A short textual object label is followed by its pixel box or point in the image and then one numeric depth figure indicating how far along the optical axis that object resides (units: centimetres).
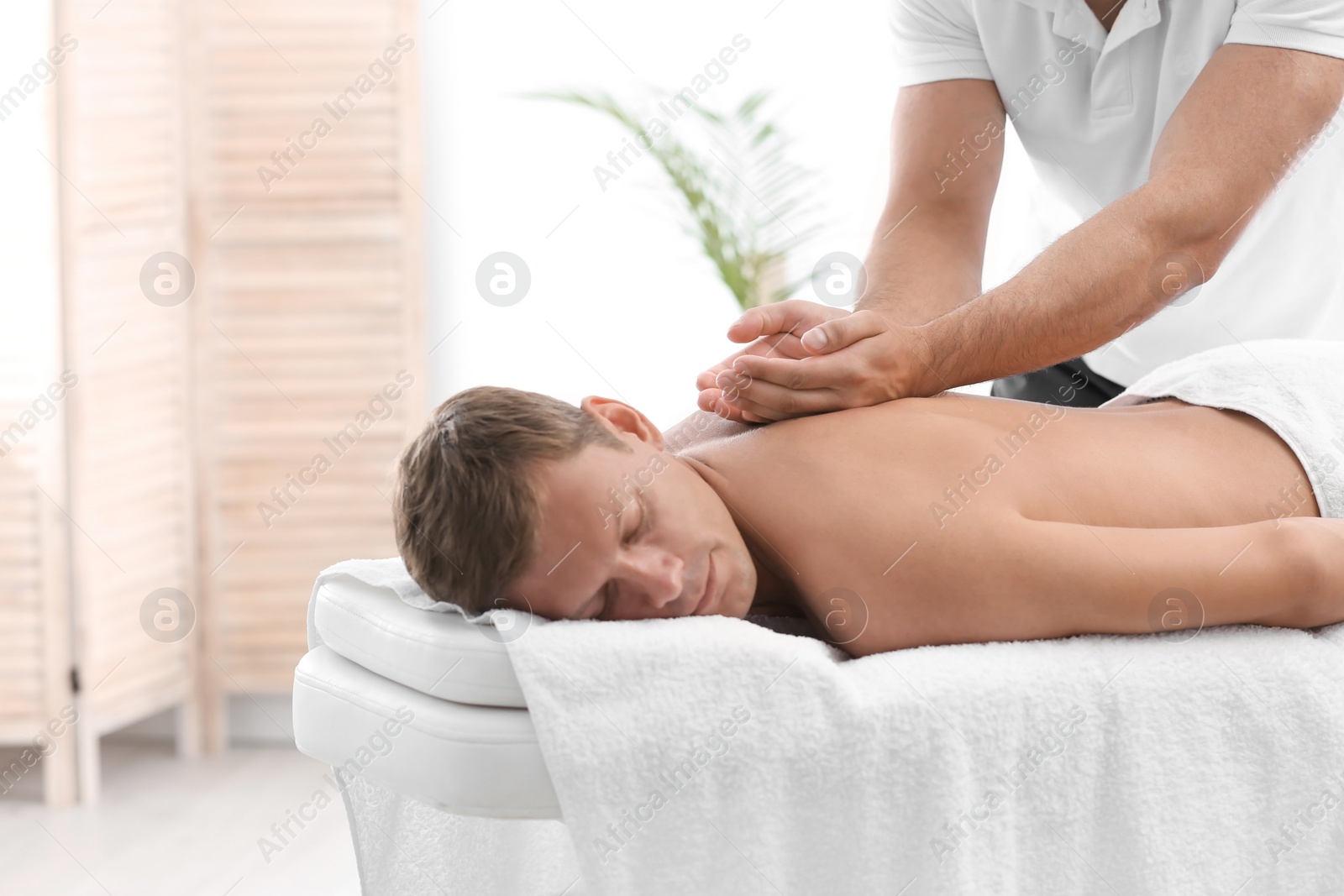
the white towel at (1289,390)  219
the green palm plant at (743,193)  361
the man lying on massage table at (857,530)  203
